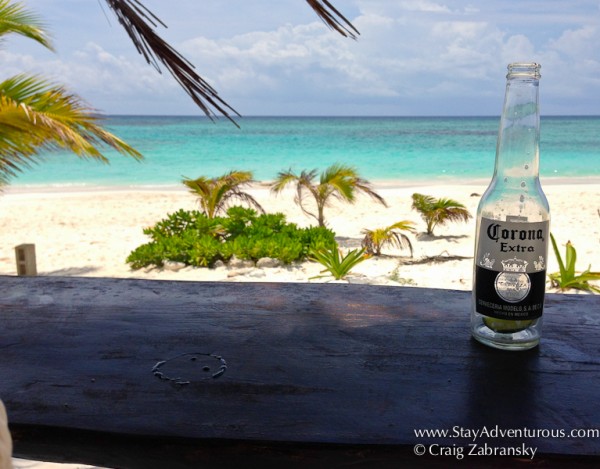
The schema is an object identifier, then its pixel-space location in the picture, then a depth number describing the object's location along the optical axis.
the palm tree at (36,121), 3.48
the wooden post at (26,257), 3.98
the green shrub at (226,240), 4.89
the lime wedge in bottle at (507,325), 0.90
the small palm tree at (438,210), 5.98
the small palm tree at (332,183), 6.02
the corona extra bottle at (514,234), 0.84
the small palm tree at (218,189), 5.78
